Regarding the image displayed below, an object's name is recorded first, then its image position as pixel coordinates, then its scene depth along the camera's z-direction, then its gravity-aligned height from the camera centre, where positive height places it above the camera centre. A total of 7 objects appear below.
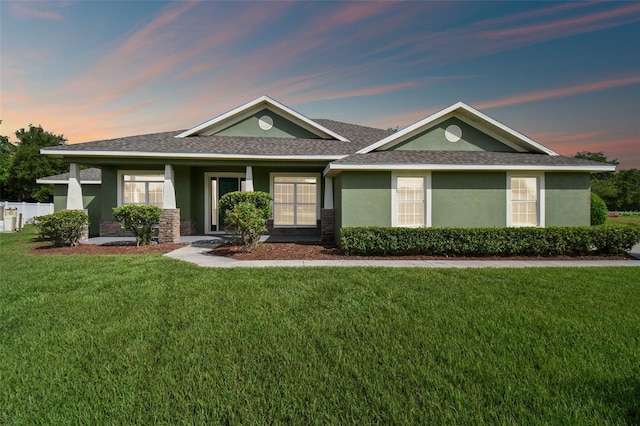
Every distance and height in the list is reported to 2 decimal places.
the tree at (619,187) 48.16 +4.40
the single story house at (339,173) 10.28 +1.53
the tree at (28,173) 38.91 +5.39
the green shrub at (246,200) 9.42 +0.35
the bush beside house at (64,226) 10.40 -0.53
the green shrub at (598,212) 13.42 -0.08
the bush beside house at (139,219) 10.34 -0.27
